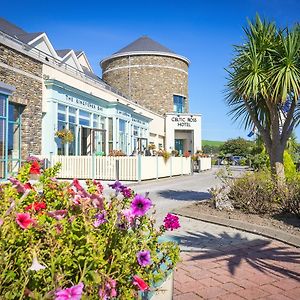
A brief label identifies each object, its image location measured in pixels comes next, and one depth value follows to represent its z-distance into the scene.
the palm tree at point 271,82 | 7.96
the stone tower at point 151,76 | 42.25
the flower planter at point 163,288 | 2.44
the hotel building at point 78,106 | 15.15
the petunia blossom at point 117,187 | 2.46
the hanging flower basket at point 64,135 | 17.39
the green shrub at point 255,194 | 7.17
